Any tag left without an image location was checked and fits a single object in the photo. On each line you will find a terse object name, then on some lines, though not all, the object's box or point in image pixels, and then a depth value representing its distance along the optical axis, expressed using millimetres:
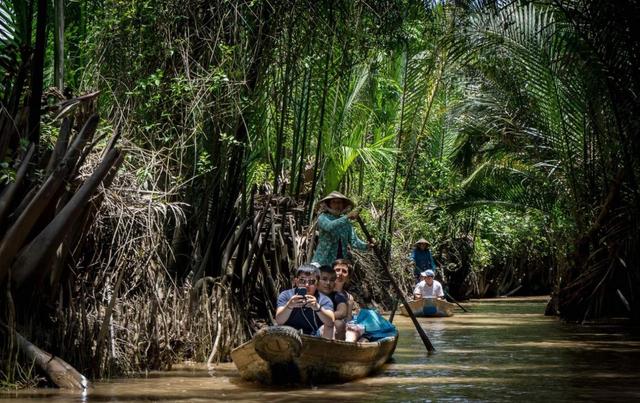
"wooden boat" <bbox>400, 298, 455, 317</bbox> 22312
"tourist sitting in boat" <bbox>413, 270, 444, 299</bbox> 22750
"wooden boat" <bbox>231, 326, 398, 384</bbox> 9523
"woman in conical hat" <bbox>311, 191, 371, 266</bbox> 12492
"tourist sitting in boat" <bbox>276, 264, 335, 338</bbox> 10133
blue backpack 12000
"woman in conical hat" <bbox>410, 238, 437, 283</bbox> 24047
